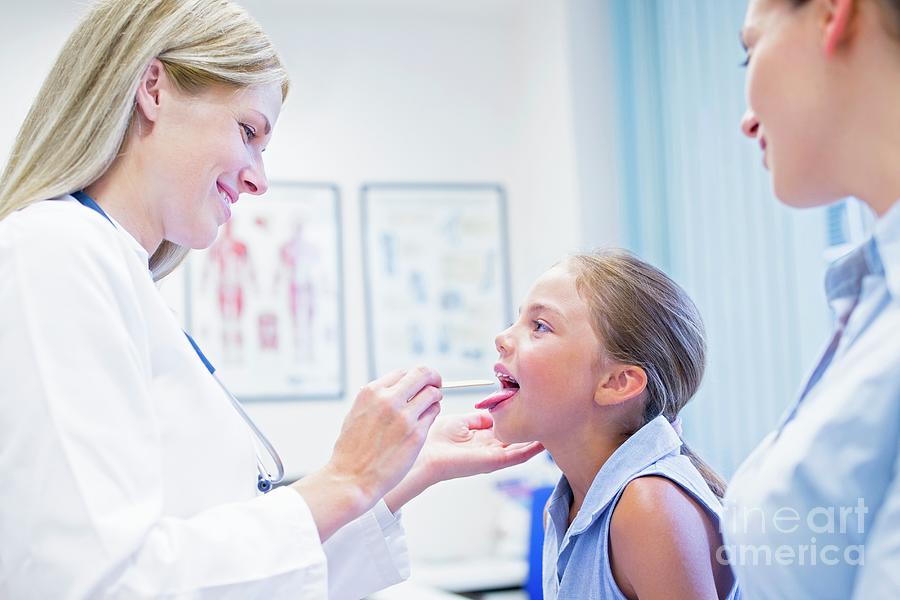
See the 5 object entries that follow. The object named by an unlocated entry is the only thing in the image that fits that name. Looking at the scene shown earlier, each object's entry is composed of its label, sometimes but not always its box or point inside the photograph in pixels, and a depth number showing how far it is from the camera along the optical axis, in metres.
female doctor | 0.96
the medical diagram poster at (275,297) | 3.88
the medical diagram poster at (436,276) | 4.15
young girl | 1.57
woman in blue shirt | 0.74
